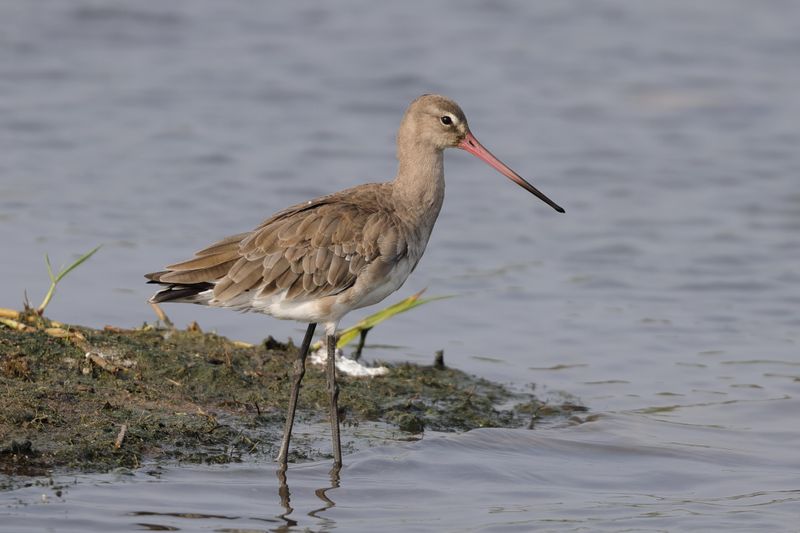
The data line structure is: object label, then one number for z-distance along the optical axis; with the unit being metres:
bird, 14.62
